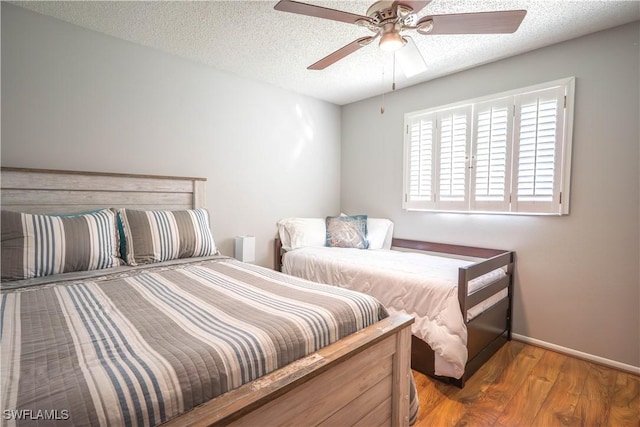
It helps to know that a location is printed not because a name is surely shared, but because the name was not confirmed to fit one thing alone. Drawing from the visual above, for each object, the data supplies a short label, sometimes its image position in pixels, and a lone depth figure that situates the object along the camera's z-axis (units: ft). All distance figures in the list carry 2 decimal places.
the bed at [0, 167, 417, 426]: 2.47
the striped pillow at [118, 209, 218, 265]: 6.52
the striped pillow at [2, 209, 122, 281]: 5.14
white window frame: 7.55
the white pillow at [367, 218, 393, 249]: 10.73
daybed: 6.19
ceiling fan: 4.60
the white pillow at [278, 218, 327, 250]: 10.55
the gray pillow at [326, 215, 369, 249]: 10.66
